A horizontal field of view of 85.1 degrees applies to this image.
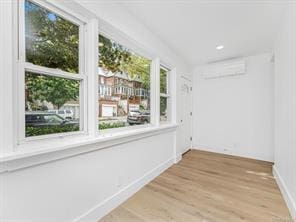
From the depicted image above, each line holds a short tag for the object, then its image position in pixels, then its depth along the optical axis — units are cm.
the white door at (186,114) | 413
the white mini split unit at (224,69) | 391
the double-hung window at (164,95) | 327
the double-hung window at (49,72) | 121
